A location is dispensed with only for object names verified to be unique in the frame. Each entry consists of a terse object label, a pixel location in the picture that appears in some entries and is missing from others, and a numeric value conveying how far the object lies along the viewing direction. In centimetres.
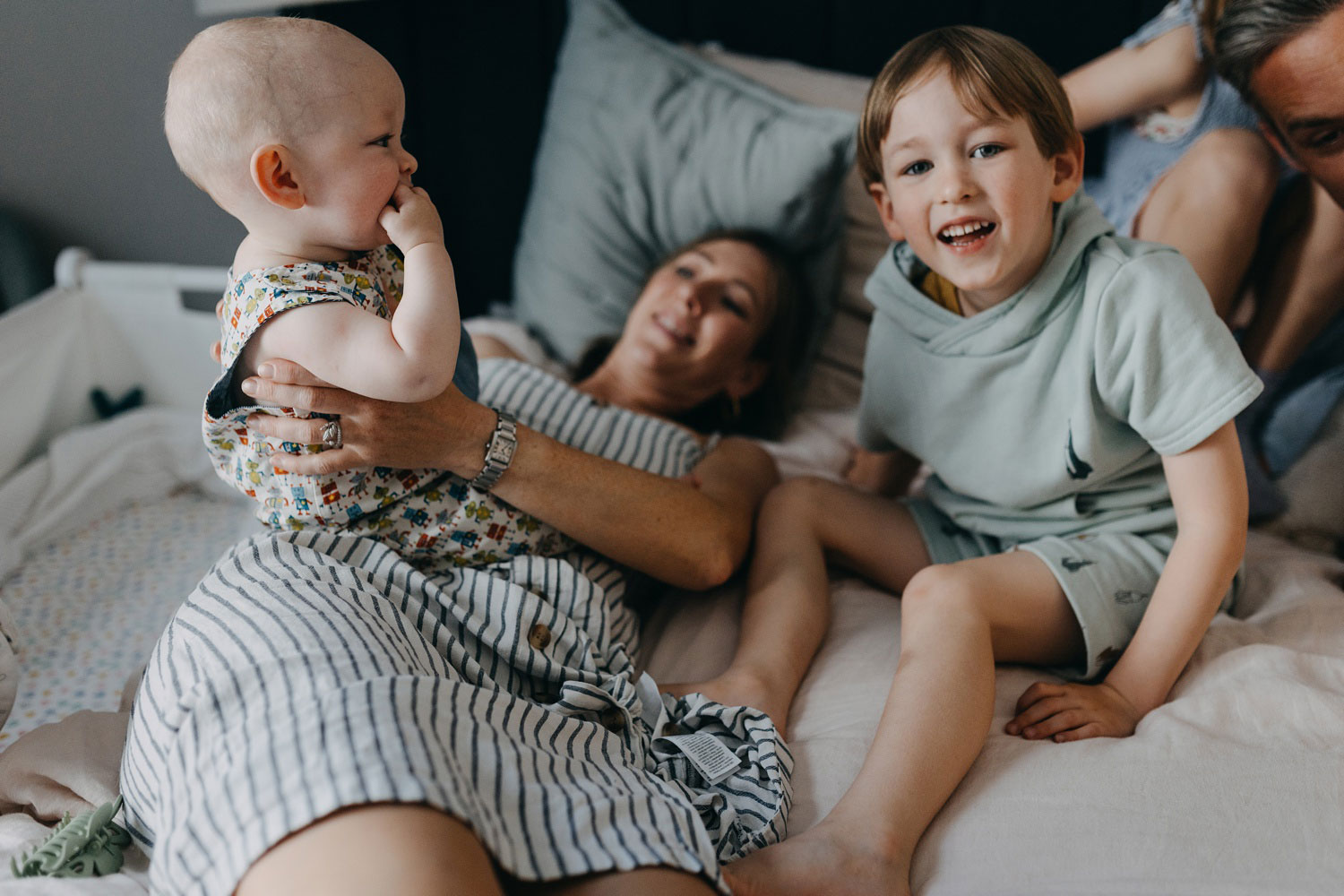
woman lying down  64
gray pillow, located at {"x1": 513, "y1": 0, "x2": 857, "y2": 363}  157
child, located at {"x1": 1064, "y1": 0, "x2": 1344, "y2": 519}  130
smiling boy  95
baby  78
